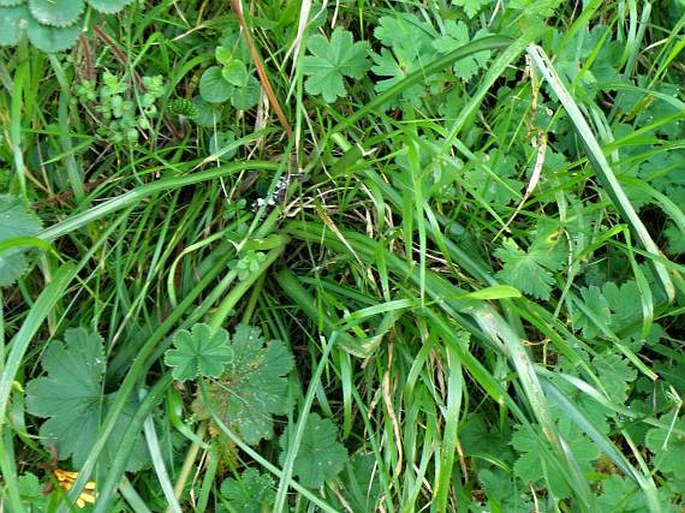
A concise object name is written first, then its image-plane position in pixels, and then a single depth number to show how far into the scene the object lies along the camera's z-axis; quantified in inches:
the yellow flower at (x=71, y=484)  16.6
